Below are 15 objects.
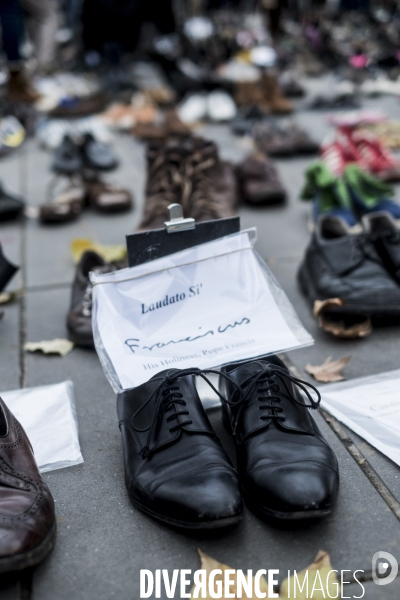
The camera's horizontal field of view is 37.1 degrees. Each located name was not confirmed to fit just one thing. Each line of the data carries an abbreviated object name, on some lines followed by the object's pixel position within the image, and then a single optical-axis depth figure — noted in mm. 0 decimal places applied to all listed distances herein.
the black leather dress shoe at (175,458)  1453
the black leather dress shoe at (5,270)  2639
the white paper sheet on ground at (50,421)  1831
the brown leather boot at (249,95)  6258
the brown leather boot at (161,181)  3119
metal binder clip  1914
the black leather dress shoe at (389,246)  2455
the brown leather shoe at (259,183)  3816
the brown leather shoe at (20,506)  1352
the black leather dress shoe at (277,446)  1461
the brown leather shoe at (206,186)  3086
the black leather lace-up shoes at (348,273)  2369
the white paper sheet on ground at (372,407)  1804
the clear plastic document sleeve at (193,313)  1807
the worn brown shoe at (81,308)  2420
